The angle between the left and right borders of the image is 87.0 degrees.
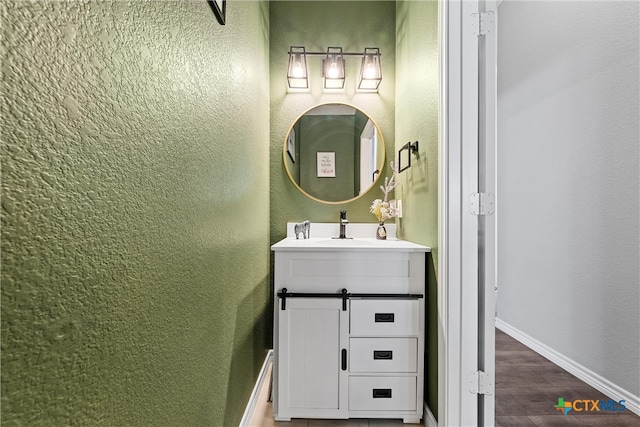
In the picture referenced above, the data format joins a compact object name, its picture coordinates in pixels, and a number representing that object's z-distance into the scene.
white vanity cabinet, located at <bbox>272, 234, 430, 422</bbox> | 1.65
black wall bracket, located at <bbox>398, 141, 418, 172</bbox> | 1.92
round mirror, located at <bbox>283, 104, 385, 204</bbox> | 2.50
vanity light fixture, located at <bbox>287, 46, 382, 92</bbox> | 2.37
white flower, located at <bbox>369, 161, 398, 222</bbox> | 2.29
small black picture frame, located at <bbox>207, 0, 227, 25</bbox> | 1.07
